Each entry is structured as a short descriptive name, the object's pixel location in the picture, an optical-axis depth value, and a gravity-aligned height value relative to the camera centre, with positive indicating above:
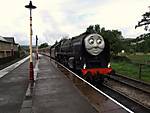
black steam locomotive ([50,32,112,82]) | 7.21 -0.24
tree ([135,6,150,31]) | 13.04 +3.84
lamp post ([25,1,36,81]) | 7.16 +2.85
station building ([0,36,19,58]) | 26.95 +1.34
